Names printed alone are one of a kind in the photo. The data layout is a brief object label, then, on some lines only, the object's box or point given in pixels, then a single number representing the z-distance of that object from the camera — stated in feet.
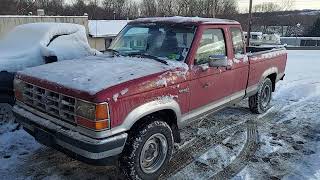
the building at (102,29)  71.96
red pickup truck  8.38
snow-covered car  13.07
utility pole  68.75
